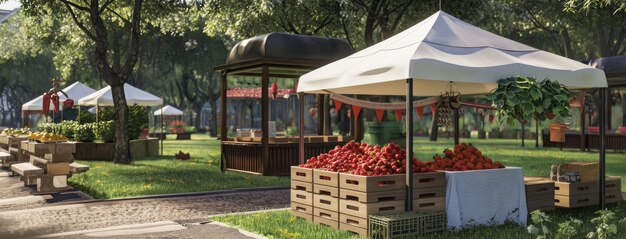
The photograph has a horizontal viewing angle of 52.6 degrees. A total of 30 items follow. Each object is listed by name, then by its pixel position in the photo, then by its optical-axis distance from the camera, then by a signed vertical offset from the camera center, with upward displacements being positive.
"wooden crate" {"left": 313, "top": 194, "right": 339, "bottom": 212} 8.55 -1.07
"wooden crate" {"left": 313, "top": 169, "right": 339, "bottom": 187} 8.52 -0.73
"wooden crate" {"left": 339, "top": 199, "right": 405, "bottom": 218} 7.89 -1.04
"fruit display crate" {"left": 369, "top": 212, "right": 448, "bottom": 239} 7.53 -1.21
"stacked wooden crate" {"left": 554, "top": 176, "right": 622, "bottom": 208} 9.75 -1.07
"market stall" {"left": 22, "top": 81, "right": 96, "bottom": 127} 29.69 +1.59
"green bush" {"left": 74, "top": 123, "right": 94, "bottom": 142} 24.52 -0.32
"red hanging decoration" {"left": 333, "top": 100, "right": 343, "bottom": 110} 11.55 +0.38
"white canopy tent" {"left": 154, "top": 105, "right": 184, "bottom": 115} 47.55 +1.04
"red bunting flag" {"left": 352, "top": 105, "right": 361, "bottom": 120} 12.22 +0.29
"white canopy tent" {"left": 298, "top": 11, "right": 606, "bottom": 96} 7.95 +0.85
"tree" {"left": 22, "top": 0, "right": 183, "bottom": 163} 20.53 +2.81
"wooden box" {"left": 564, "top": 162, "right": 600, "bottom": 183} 10.00 -0.71
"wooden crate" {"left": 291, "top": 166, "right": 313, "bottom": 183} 9.12 -0.72
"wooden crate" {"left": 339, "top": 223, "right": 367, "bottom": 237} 7.97 -1.34
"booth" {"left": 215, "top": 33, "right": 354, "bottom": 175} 16.58 +1.33
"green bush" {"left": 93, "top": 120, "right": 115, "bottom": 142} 23.98 -0.24
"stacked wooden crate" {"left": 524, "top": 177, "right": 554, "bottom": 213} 9.34 -1.05
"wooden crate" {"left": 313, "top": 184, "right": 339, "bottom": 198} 8.55 -0.91
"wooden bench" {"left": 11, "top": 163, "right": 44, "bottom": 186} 13.37 -1.00
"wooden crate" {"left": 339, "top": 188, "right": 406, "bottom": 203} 7.88 -0.89
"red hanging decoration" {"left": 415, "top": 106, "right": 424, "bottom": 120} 11.55 +0.26
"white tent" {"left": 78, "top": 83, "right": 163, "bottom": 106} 25.36 +1.10
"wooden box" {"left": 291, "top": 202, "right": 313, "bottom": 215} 9.18 -1.23
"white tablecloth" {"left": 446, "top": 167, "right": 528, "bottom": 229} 8.31 -0.98
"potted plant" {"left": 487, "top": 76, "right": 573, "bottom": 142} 8.01 +0.32
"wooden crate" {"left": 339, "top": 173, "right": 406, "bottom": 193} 7.86 -0.73
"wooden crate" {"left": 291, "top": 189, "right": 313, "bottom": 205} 9.18 -1.07
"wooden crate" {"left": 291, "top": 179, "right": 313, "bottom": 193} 9.15 -0.90
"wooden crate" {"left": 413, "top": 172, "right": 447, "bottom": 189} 8.18 -0.71
